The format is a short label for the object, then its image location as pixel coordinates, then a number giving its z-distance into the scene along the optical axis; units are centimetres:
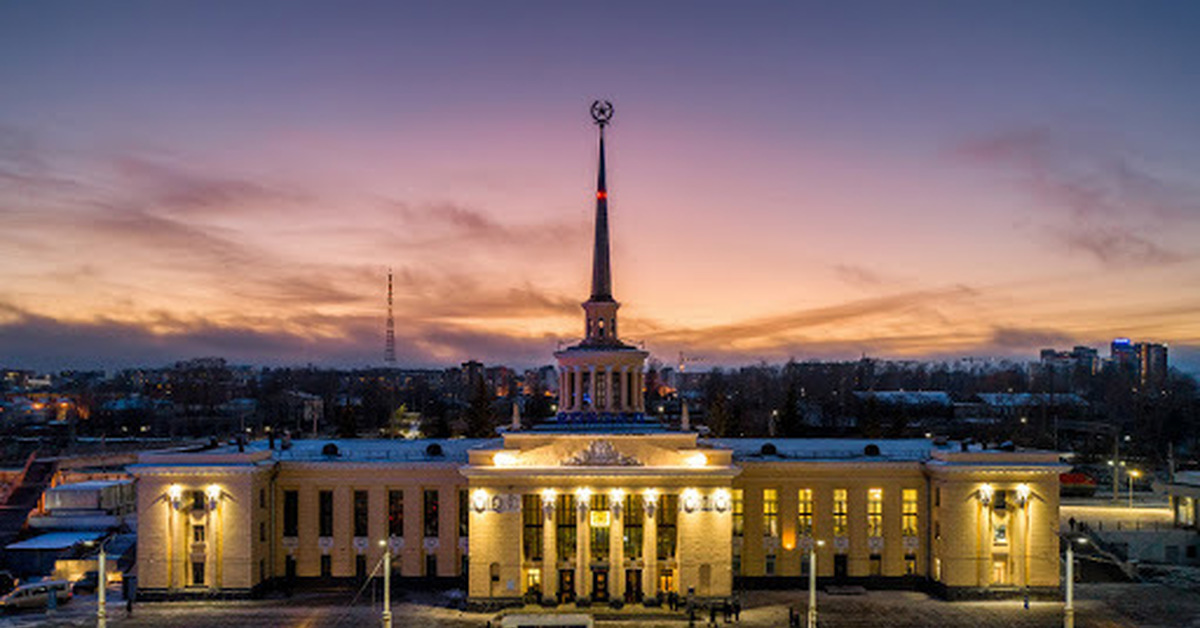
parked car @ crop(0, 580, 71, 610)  5212
